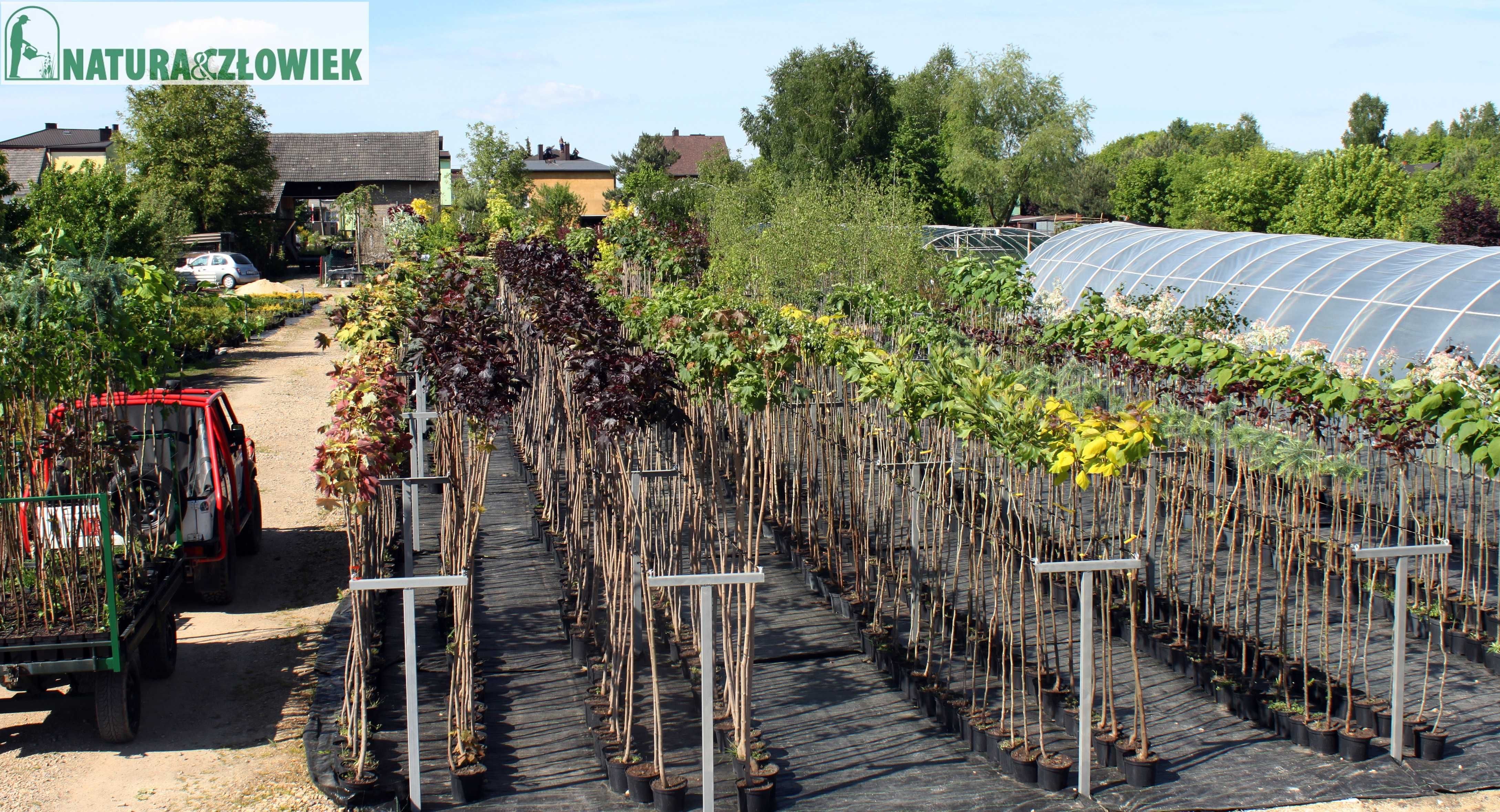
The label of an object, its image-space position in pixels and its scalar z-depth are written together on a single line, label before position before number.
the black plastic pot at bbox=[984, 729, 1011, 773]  6.01
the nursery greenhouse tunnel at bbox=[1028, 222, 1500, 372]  13.95
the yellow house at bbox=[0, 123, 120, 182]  66.25
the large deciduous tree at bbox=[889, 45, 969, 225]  51.91
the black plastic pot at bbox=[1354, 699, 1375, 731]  6.36
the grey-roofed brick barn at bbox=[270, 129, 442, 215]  58.34
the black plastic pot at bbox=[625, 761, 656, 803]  5.62
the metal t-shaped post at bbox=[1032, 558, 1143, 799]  5.62
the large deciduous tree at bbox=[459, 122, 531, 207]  39.06
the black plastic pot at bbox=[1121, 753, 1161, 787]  5.87
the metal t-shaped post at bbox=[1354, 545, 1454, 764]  5.98
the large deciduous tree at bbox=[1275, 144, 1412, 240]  39.09
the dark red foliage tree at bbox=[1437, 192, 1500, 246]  30.66
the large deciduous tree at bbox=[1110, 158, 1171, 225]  65.81
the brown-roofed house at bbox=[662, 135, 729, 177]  83.44
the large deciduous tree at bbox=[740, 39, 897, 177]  51.53
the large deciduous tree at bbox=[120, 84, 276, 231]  41.75
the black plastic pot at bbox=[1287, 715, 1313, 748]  6.29
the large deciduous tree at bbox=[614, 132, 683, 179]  63.47
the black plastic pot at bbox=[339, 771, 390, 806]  5.51
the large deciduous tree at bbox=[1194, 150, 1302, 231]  45.69
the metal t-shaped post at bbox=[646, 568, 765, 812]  5.31
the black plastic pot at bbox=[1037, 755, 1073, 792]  5.78
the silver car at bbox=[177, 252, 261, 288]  37.53
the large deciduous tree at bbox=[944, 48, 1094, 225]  59.34
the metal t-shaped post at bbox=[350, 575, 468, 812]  5.38
